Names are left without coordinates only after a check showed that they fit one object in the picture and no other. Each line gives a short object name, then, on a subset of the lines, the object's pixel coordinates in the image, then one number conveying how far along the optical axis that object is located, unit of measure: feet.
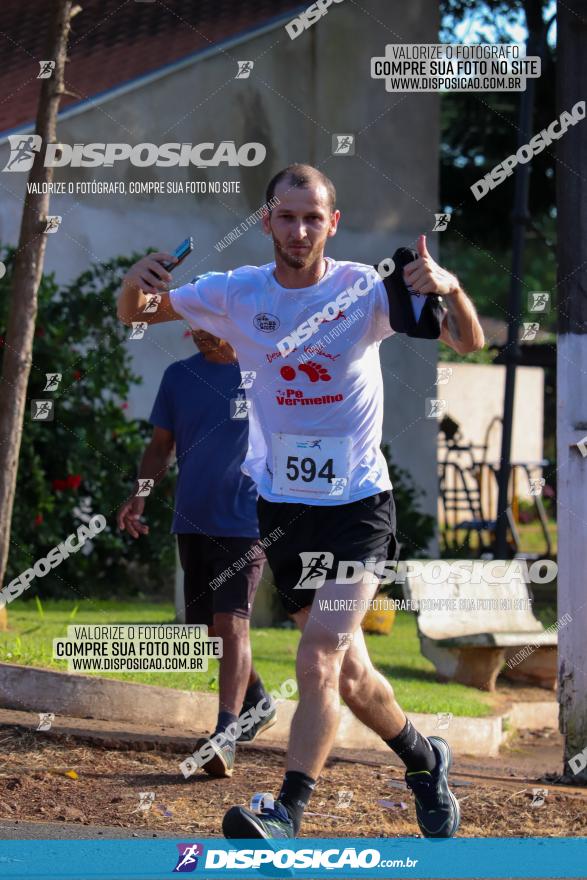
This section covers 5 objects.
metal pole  69.98
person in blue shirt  35.80
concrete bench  52.51
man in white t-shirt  26.10
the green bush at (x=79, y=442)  64.74
